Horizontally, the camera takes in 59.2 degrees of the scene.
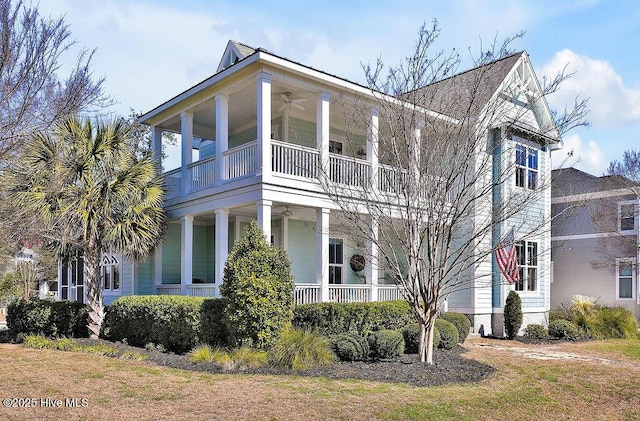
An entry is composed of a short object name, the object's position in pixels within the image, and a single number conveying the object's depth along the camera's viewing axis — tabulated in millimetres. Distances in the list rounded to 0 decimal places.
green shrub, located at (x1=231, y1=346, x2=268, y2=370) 9969
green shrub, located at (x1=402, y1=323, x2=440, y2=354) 12688
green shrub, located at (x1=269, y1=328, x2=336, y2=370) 9938
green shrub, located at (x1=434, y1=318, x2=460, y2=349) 13188
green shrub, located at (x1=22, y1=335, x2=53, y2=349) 13336
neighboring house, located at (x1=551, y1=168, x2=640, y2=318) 25047
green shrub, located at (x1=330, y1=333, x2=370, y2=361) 11016
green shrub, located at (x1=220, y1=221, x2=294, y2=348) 10844
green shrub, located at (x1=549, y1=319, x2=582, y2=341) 17891
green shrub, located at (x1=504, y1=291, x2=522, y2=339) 17750
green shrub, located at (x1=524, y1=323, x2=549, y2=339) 17984
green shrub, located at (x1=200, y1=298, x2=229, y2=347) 11852
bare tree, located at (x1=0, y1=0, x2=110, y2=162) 8008
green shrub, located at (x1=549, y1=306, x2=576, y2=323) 19266
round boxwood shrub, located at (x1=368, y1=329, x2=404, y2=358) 11258
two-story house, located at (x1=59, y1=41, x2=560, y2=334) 13188
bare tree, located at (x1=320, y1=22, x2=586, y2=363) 10469
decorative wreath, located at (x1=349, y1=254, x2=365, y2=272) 18969
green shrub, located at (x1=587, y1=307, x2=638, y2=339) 18594
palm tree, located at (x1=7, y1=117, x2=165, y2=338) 12914
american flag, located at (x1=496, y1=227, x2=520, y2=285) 17500
